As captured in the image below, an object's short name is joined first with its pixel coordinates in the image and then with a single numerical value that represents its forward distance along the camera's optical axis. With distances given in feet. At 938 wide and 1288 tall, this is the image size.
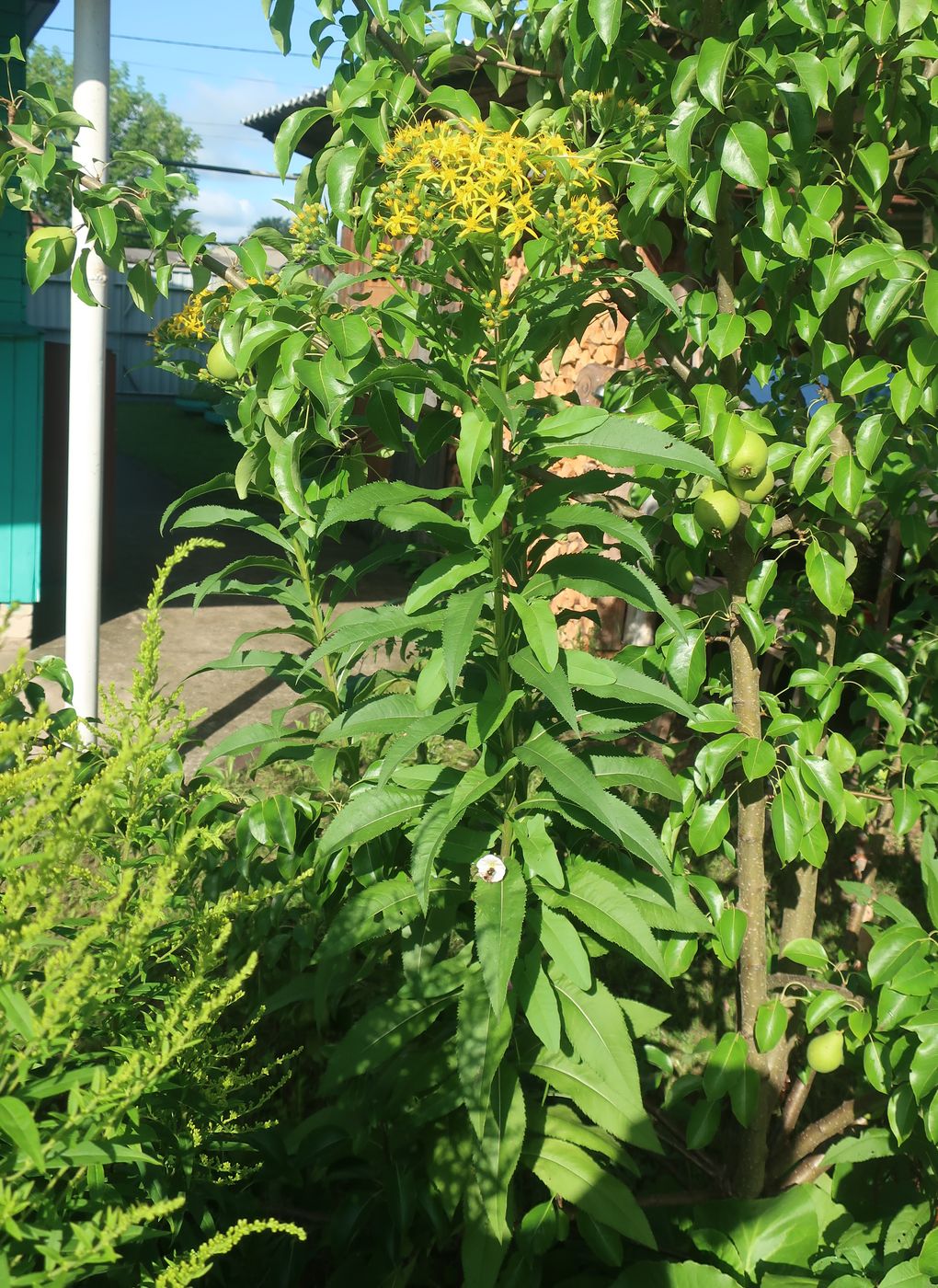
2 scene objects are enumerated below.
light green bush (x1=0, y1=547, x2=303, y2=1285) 4.26
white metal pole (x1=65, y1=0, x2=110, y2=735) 14.87
